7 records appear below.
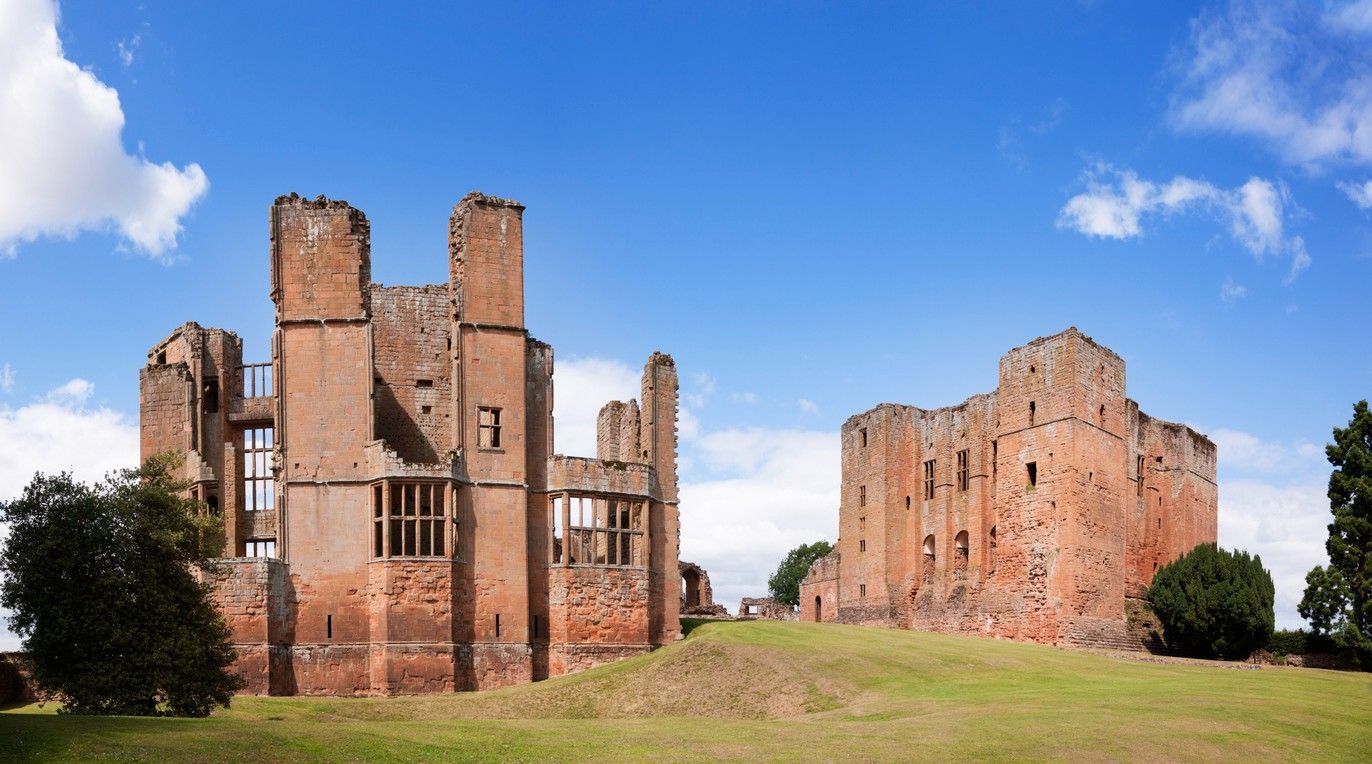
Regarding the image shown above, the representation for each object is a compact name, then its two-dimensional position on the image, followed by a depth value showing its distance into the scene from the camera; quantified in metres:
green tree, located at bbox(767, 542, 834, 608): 119.50
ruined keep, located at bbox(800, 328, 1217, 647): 63.31
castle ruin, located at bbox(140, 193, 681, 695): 42.56
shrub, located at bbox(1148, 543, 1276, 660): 61.88
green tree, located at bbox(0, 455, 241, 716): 30.25
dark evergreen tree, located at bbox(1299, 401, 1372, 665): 58.06
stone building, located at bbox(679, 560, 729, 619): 70.31
